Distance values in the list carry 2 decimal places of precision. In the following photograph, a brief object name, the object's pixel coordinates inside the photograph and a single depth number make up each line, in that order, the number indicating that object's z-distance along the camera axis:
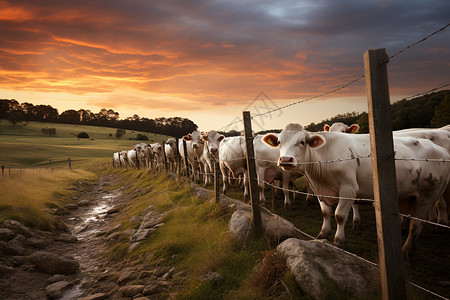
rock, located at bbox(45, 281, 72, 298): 5.35
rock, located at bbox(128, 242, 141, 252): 6.82
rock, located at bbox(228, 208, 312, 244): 5.26
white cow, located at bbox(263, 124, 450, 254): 5.32
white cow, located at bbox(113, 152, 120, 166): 43.86
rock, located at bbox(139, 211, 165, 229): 8.15
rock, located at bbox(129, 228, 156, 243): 7.26
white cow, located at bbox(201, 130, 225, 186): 13.42
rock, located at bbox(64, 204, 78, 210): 13.39
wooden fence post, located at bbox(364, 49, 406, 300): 2.79
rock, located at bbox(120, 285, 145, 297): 4.84
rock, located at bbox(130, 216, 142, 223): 9.19
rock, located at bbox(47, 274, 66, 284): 5.90
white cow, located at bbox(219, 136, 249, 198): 11.35
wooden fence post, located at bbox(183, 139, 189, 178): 15.61
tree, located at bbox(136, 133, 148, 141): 105.38
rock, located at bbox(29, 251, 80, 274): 6.24
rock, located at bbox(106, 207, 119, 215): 12.22
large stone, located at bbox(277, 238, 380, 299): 3.36
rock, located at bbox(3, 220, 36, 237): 7.66
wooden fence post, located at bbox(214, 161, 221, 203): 7.86
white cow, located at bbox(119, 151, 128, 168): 39.26
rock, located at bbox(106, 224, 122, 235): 9.08
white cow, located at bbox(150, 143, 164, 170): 22.83
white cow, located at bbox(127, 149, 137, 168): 32.69
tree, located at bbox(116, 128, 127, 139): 108.81
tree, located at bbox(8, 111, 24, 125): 103.19
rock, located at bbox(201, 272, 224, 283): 4.27
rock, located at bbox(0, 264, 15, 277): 5.80
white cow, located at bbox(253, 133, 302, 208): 9.73
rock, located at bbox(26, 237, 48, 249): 7.45
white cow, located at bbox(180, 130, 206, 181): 15.83
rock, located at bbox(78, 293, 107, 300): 4.94
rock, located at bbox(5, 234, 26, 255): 6.67
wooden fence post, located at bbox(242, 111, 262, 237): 5.76
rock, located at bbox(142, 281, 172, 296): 4.70
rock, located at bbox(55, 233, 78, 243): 8.50
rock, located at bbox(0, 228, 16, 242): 7.02
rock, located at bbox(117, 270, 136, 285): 5.43
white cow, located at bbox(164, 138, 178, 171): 21.22
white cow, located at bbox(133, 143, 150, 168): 26.89
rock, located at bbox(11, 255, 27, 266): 6.32
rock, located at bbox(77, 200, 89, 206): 14.56
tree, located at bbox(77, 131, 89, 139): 98.26
